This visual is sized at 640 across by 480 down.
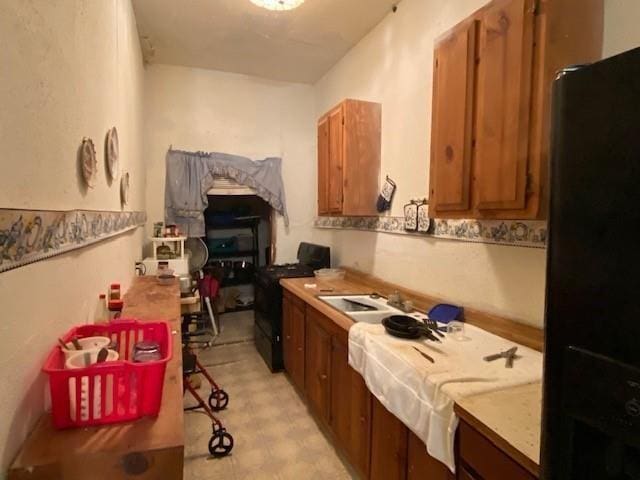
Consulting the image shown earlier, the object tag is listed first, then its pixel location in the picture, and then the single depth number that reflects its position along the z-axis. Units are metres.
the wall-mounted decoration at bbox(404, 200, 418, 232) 2.35
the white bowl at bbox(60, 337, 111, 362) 0.89
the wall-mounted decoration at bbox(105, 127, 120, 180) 1.69
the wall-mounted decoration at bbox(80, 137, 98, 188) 1.25
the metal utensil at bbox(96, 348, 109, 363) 0.89
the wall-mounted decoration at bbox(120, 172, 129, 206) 2.13
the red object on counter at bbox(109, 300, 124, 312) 1.69
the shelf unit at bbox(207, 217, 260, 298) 5.21
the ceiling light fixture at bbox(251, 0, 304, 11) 2.33
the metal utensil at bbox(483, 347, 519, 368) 1.38
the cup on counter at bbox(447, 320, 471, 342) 1.65
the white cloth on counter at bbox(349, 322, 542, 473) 1.15
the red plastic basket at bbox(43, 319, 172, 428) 0.77
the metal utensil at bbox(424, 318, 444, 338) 1.73
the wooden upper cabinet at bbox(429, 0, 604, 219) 1.23
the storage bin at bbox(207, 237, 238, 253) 5.21
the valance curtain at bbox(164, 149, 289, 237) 3.75
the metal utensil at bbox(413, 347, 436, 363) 1.38
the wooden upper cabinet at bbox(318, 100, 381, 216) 2.79
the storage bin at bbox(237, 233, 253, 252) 5.40
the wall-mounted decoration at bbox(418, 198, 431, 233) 2.24
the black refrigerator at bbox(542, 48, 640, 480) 0.54
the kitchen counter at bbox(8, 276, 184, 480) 0.69
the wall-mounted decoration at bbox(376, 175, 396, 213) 2.68
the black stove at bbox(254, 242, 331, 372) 3.29
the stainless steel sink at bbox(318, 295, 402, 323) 2.13
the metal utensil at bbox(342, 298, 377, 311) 2.38
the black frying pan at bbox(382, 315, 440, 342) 1.65
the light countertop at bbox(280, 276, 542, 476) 0.86
